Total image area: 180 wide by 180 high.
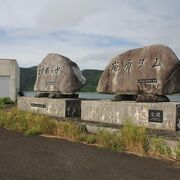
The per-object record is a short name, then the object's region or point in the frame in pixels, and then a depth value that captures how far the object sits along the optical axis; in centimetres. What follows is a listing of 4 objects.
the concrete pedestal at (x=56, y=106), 865
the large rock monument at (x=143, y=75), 652
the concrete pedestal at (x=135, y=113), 599
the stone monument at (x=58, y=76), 899
